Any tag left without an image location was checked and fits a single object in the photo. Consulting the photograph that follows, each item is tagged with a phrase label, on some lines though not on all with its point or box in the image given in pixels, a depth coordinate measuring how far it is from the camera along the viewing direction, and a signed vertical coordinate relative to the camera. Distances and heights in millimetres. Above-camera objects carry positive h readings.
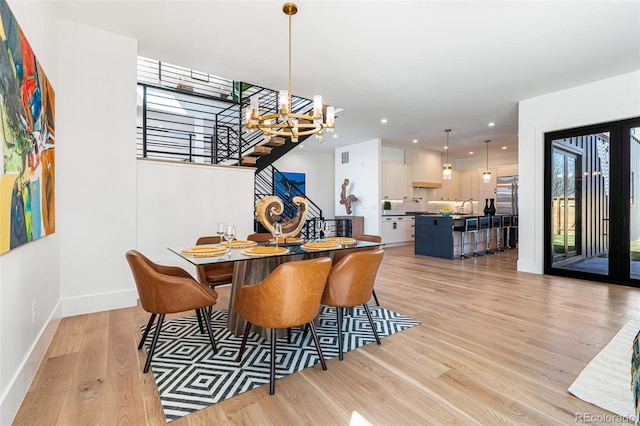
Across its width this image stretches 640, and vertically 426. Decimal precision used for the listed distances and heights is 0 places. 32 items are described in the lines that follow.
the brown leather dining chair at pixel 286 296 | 1805 -527
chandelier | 2869 +982
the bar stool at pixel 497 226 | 7429 -325
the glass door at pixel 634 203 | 4184 +148
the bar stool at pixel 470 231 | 6477 -406
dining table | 2233 -325
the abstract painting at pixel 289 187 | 7258 +723
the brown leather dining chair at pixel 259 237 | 3477 -283
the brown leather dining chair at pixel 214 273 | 2949 -610
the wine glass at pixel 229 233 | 2520 -170
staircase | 5582 +2198
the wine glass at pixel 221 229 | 2568 -139
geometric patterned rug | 1793 -1083
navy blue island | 6344 -518
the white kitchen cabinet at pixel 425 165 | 9375 +1582
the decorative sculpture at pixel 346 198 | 8750 +449
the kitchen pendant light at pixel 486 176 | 8015 +1004
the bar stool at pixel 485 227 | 6941 -330
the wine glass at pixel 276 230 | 2666 -152
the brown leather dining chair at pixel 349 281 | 2195 -513
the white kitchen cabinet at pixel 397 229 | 8336 -466
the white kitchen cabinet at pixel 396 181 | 8508 +939
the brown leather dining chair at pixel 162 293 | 2016 -556
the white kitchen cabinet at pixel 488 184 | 9555 +976
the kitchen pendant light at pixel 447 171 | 7406 +1058
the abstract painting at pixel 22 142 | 1487 +434
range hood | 9352 +923
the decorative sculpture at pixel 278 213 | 2713 -9
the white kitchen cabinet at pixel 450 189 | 10289 +838
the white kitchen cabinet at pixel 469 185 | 10414 +1008
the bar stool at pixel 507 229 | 7820 -424
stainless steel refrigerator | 8547 +509
